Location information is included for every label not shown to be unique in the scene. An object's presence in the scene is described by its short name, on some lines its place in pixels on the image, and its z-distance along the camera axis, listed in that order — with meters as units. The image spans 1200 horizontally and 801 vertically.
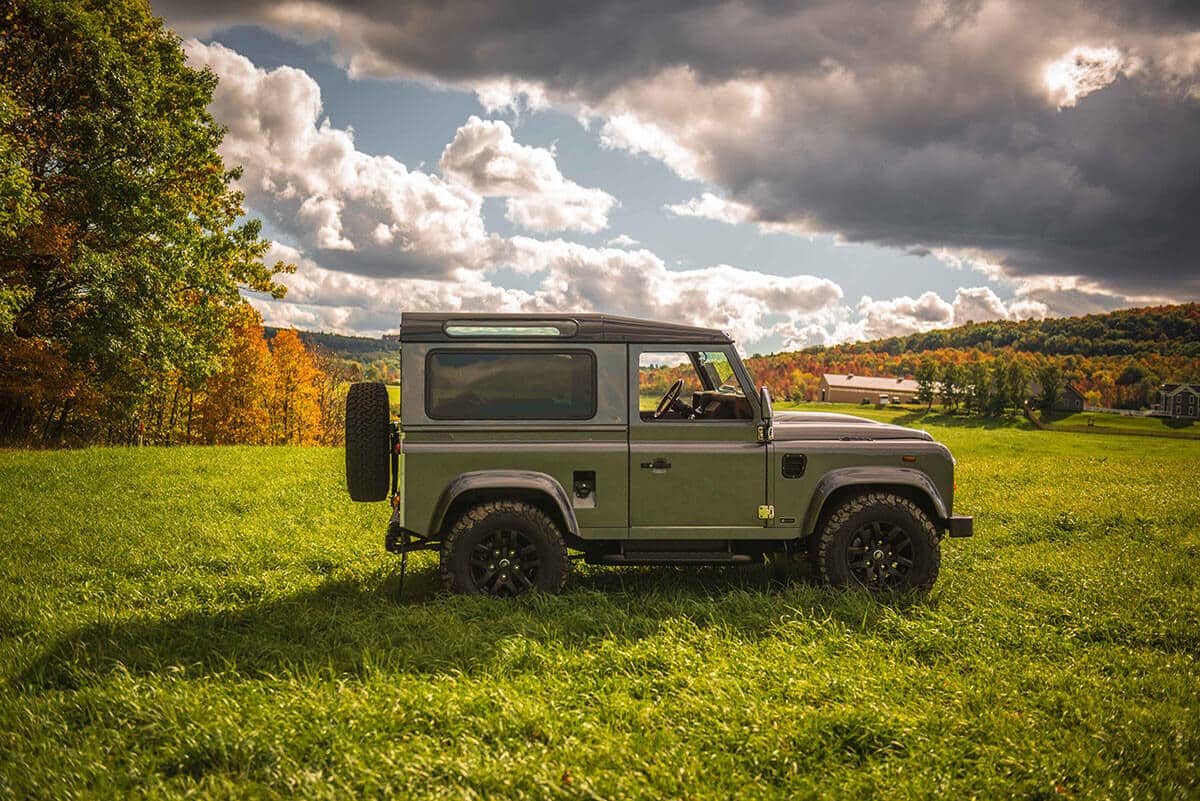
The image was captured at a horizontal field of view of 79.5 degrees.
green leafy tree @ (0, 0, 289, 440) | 18.17
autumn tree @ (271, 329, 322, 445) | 44.09
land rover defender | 6.31
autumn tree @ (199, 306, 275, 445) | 37.12
